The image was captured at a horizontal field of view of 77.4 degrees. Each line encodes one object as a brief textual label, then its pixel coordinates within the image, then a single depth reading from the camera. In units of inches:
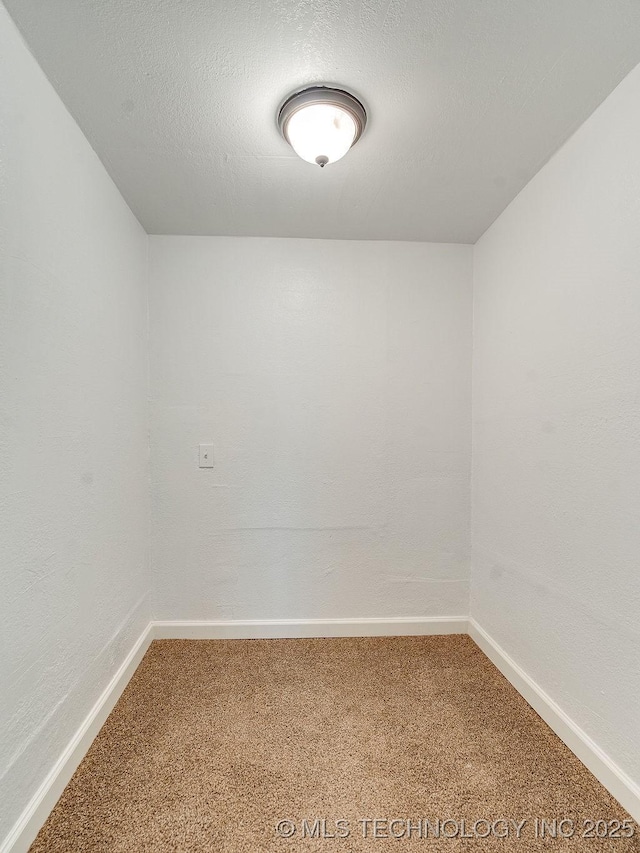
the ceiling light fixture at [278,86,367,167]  51.8
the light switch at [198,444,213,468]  91.0
